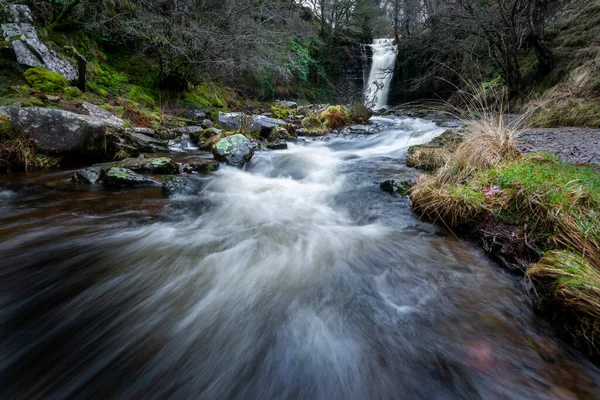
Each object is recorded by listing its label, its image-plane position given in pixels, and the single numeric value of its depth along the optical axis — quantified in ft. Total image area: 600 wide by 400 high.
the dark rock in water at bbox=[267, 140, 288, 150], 25.30
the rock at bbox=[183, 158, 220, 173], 17.34
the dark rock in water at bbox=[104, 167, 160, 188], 13.47
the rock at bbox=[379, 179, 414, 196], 13.25
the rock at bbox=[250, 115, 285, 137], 29.96
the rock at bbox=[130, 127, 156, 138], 22.53
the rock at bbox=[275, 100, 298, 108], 54.16
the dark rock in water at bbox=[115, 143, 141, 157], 17.58
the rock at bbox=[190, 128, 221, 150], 23.80
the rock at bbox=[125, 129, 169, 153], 20.02
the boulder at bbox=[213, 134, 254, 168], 19.38
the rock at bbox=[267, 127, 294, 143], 29.09
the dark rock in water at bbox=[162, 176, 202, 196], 13.30
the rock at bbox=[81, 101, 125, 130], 20.54
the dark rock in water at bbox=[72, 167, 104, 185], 13.58
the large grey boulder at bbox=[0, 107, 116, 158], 14.49
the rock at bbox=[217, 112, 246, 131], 29.53
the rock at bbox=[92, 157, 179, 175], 15.23
